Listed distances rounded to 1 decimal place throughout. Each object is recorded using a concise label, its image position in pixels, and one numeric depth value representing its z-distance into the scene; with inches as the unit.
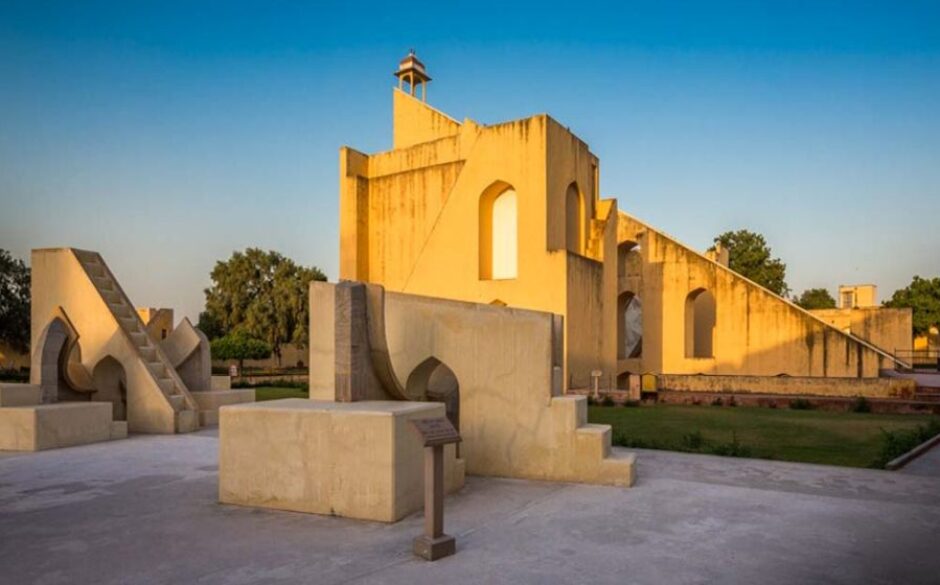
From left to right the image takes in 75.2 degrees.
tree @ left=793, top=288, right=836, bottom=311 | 2359.4
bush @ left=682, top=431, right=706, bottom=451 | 390.0
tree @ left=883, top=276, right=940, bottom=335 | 1717.5
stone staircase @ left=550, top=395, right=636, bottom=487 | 290.1
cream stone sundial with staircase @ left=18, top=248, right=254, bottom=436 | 473.7
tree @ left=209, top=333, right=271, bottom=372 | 1274.6
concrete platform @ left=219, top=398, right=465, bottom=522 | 231.6
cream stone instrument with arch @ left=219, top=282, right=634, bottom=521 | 236.5
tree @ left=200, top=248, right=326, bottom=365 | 1631.4
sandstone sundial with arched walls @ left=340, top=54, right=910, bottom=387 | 778.2
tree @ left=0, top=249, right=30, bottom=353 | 1358.3
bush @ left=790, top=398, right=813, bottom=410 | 630.5
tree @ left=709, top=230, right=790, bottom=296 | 1536.7
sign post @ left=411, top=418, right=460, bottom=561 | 187.1
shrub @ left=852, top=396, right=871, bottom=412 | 603.8
